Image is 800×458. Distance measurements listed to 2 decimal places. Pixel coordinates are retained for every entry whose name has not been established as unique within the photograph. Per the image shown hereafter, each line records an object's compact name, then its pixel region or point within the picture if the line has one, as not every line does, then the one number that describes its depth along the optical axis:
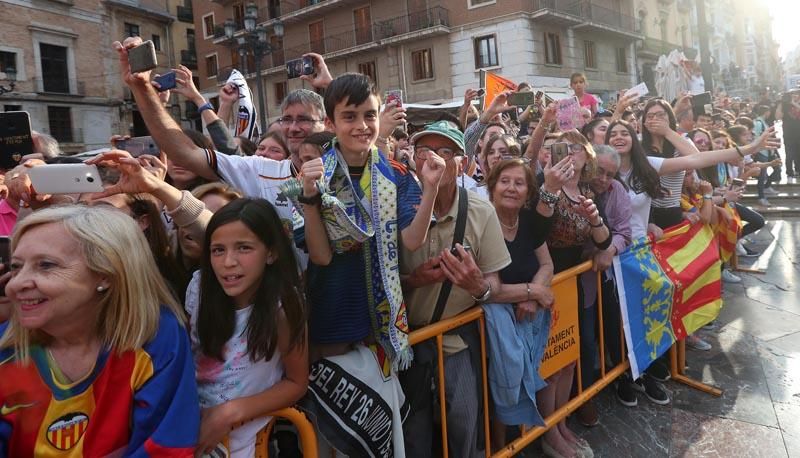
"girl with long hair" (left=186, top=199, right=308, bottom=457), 1.80
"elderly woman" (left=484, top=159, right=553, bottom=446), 2.62
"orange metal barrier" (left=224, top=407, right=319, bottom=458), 1.85
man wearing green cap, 2.41
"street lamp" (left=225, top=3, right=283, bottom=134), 13.10
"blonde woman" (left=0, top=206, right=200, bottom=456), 1.46
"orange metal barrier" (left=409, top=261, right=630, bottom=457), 2.39
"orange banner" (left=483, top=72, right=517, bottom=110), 5.34
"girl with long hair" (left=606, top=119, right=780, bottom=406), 3.78
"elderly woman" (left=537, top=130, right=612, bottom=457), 3.05
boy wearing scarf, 1.96
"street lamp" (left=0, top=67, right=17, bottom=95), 25.23
